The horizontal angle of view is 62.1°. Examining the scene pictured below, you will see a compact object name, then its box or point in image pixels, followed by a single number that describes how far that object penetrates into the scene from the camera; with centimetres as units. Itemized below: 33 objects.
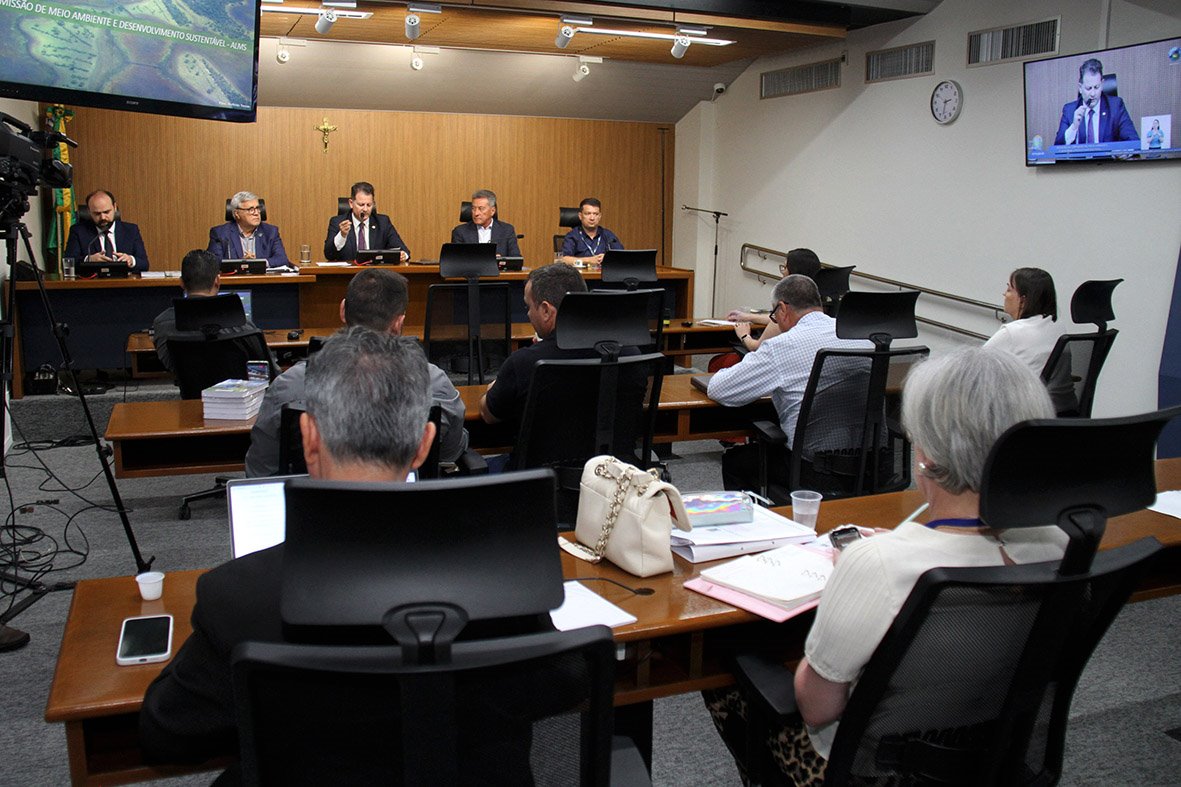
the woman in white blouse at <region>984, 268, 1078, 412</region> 432
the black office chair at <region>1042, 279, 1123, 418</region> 427
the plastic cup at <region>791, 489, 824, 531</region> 230
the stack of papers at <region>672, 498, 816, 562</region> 212
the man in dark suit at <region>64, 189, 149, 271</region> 730
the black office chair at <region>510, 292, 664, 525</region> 306
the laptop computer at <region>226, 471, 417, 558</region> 198
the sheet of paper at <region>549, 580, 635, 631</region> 179
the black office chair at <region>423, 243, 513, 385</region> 610
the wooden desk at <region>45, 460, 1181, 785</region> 157
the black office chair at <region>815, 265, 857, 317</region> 688
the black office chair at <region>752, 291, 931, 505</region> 359
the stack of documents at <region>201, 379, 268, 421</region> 361
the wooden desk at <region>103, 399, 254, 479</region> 349
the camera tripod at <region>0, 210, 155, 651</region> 324
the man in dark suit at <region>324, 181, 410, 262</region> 812
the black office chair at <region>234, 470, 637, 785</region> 100
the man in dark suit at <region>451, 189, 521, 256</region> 838
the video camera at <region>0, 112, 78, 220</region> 314
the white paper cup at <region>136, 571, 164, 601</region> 189
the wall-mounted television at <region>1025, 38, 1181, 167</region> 587
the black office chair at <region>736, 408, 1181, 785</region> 129
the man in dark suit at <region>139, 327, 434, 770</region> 125
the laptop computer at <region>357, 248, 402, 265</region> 772
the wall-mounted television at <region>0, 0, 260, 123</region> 389
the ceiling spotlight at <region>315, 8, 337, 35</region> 738
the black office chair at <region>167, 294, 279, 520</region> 440
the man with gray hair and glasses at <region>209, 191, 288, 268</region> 743
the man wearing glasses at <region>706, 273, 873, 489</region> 378
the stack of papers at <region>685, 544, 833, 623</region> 187
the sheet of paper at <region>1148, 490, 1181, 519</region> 250
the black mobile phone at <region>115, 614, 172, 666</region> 166
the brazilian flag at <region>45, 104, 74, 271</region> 812
